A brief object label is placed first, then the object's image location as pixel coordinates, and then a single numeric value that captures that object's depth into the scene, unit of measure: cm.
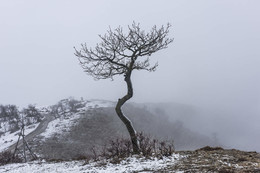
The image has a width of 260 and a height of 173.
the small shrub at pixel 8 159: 2075
